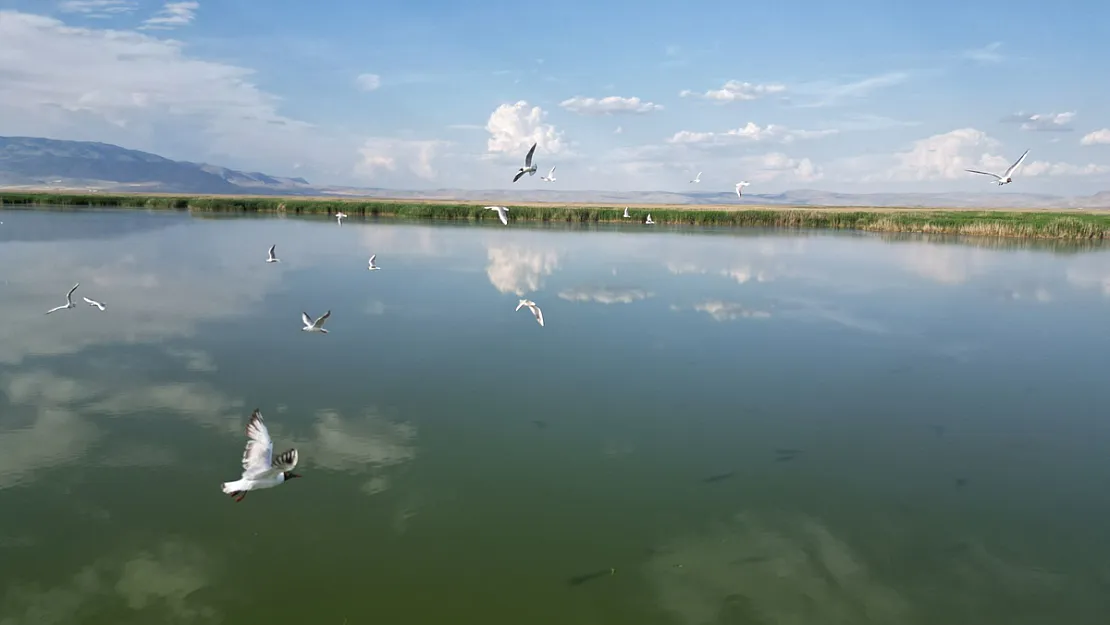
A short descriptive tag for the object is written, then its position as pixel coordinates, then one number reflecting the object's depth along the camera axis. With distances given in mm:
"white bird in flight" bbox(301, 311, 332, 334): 12430
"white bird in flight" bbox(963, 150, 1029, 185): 18692
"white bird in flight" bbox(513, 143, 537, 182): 13922
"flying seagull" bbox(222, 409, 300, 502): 5871
